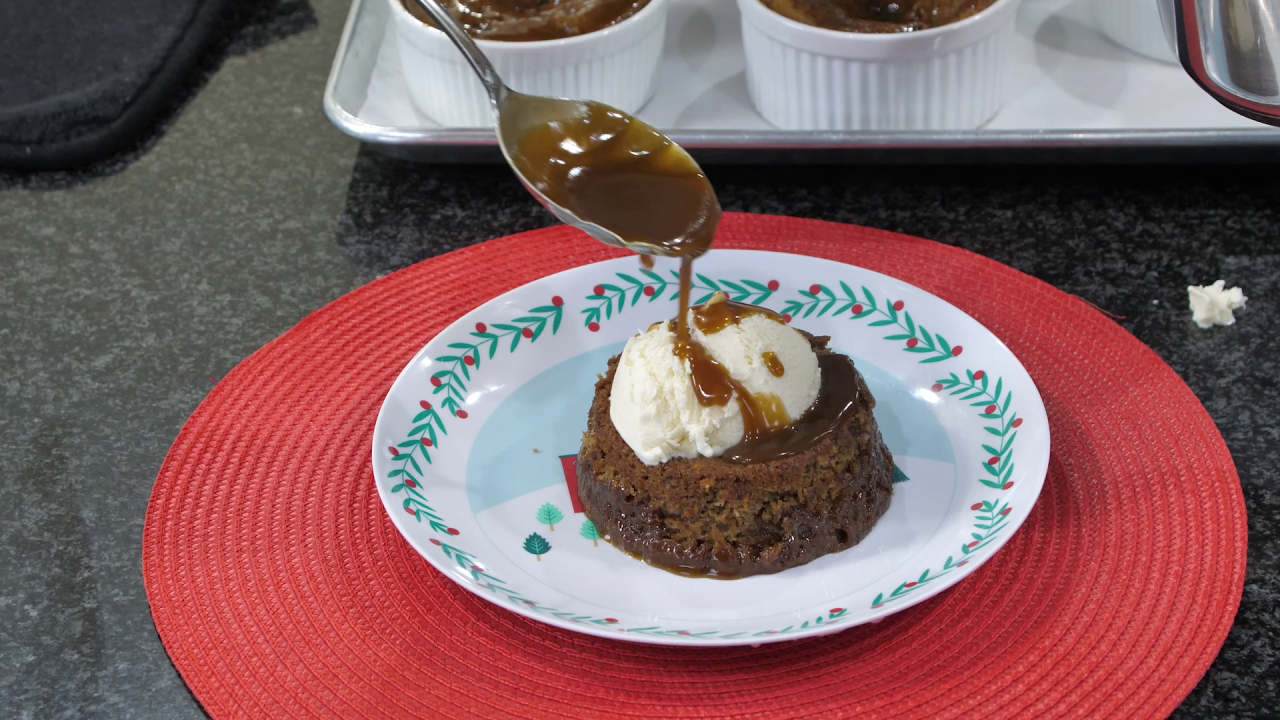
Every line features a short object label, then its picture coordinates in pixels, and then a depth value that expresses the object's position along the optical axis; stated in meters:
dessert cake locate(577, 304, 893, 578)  0.77
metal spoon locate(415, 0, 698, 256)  0.83
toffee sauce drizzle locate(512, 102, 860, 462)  0.77
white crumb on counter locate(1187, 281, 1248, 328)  0.85
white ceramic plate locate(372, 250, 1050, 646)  0.75
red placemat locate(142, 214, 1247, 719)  0.74
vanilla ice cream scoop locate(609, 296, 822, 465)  0.77
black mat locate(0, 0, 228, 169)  0.94
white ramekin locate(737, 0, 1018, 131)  0.88
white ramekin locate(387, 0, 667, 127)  0.89
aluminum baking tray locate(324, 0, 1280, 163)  0.89
